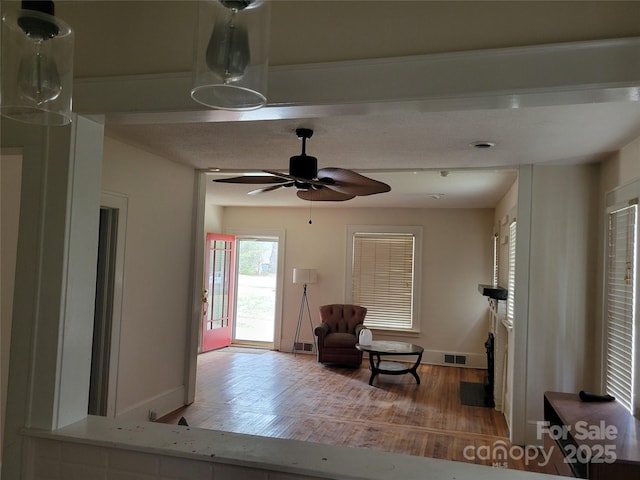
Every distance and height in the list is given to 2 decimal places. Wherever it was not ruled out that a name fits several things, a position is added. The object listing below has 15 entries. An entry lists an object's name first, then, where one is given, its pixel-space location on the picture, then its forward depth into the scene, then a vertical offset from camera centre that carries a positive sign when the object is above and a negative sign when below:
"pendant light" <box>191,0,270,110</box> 0.89 +0.41
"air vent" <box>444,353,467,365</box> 7.50 -1.44
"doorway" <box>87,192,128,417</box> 3.79 -0.47
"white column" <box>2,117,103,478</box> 1.52 -0.10
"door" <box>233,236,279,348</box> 8.66 -0.53
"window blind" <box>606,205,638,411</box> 2.97 -0.19
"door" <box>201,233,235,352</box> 7.90 -0.58
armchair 7.12 -1.09
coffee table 6.27 -1.14
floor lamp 8.02 -0.28
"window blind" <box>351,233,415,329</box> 7.88 -0.20
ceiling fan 3.12 +0.57
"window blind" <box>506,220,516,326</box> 4.76 -0.07
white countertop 1.22 -0.53
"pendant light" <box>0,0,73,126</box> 0.88 +0.38
